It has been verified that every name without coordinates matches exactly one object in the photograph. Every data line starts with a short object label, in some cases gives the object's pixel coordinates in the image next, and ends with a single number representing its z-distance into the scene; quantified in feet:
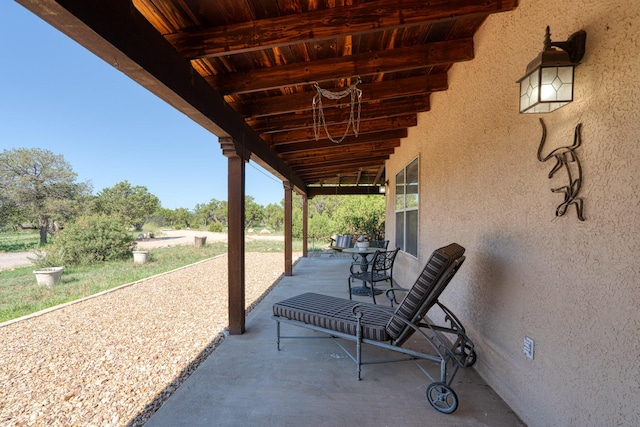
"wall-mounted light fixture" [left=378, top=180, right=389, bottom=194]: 28.90
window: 15.39
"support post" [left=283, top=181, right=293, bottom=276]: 21.78
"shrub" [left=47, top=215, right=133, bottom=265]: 31.91
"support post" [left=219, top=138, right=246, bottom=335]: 10.73
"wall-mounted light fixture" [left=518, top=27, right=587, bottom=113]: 4.52
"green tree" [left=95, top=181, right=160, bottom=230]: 73.31
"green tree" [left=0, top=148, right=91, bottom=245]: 50.80
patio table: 16.08
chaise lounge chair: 6.46
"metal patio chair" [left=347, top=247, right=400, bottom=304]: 14.52
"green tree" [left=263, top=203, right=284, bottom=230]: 88.27
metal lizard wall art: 4.62
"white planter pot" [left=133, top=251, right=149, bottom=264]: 32.78
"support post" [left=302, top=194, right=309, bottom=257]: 32.32
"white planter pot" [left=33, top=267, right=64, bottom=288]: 21.83
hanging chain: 10.08
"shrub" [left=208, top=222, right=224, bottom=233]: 89.86
